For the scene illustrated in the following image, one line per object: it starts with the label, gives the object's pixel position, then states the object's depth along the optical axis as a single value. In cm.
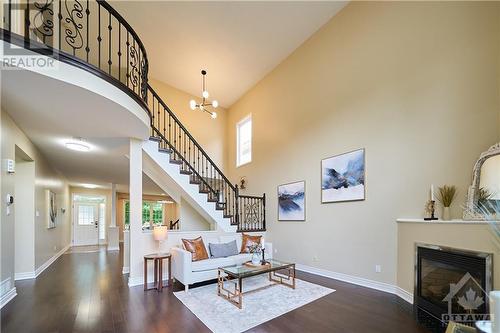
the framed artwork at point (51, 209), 660
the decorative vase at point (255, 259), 445
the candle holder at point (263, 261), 445
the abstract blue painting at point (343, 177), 471
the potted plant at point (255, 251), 446
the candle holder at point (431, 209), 351
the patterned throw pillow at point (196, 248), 476
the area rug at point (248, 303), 308
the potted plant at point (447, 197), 341
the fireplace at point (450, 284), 265
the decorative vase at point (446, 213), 344
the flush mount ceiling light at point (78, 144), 475
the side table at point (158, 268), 440
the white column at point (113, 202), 1015
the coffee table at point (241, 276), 377
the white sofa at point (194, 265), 432
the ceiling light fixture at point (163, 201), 1427
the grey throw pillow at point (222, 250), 507
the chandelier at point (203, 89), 597
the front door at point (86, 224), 1155
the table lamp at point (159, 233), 489
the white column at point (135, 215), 472
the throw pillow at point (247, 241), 556
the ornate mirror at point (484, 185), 294
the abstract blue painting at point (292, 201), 592
